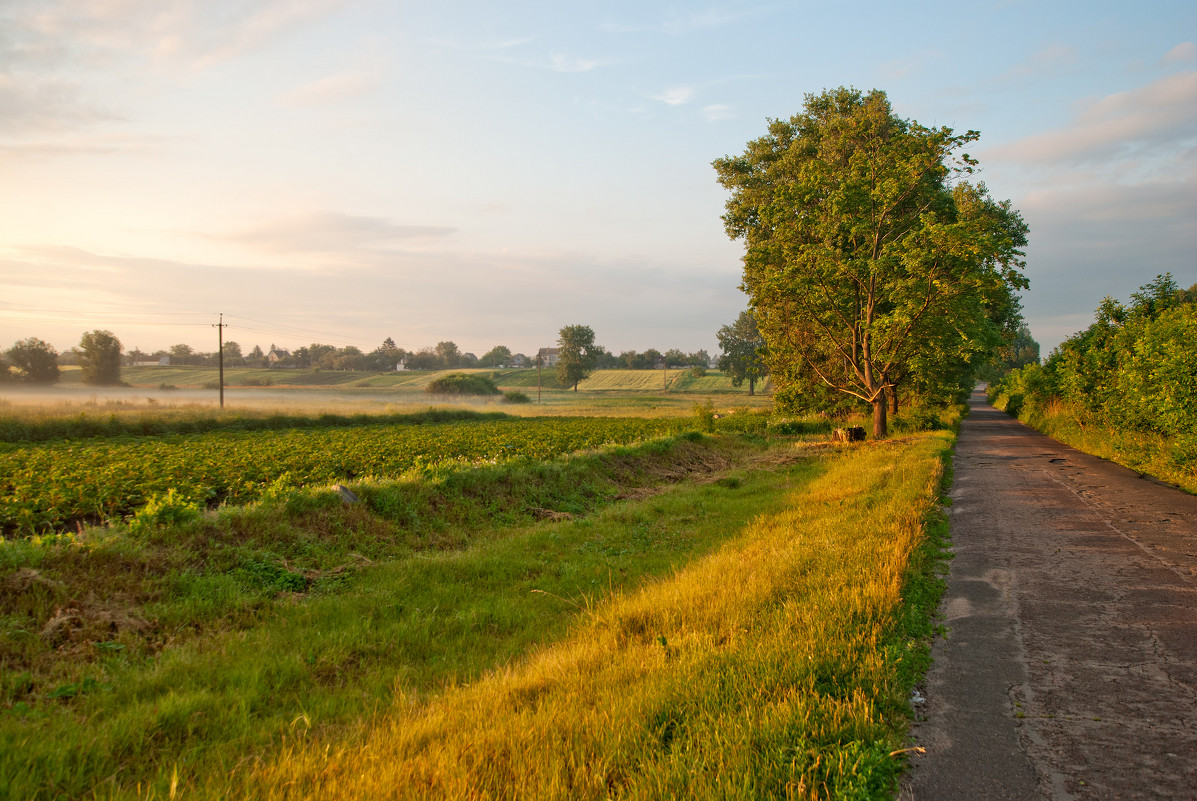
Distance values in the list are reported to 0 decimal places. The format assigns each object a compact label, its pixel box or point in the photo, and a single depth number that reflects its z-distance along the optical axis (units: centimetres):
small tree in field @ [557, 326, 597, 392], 10694
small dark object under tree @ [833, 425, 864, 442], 2610
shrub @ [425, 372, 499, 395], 8612
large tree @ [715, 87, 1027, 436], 2220
